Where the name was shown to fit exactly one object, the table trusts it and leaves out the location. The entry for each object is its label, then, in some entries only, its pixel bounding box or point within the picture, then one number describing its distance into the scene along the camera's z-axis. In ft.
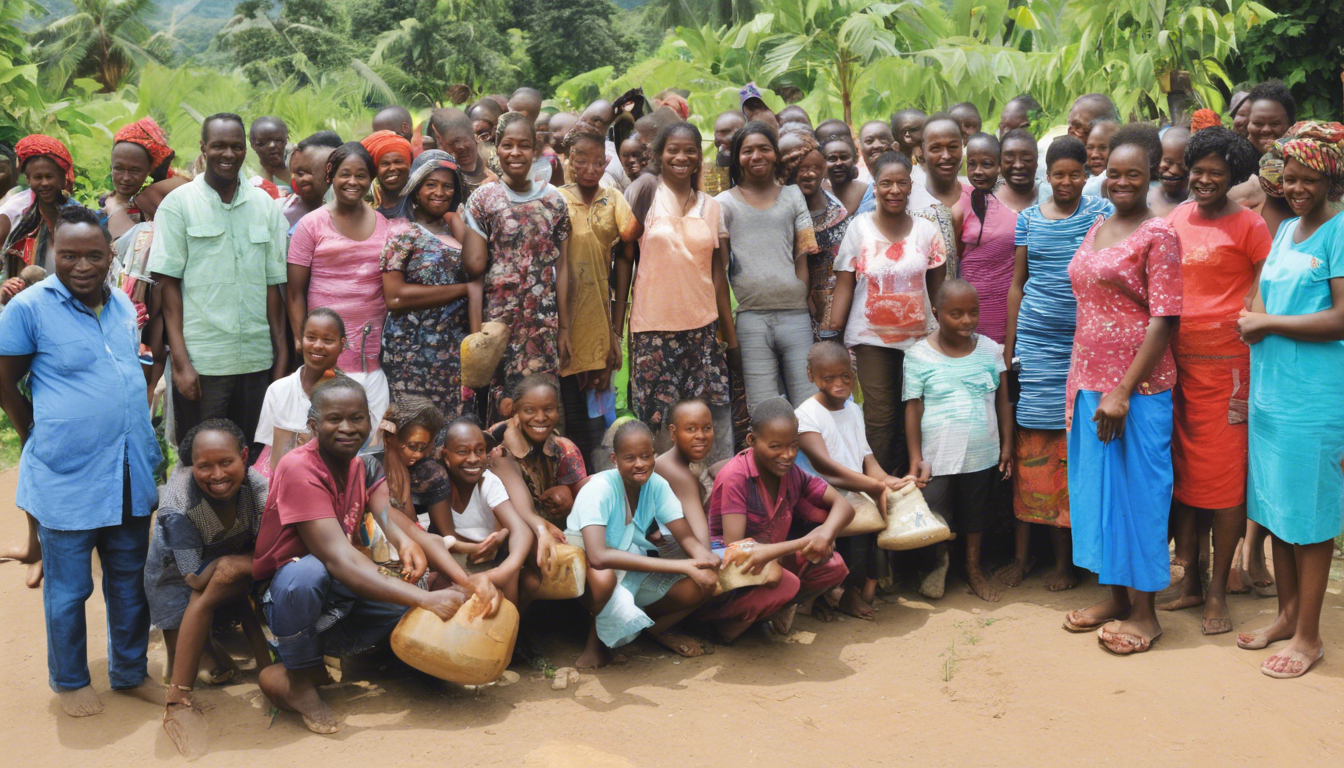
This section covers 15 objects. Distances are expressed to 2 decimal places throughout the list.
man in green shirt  15.62
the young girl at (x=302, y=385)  14.49
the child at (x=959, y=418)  16.79
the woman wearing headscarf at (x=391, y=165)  16.35
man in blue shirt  13.00
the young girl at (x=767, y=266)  17.44
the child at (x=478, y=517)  14.03
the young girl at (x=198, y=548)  12.93
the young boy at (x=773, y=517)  14.84
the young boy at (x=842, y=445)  16.20
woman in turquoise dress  13.21
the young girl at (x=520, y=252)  16.34
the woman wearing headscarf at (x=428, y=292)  15.79
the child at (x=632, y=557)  14.20
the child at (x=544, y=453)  15.19
